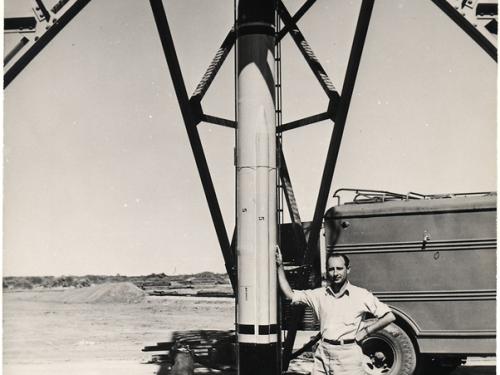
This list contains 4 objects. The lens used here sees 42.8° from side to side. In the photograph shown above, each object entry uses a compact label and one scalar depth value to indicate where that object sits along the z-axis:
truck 7.70
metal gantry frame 7.73
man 5.29
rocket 6.95
